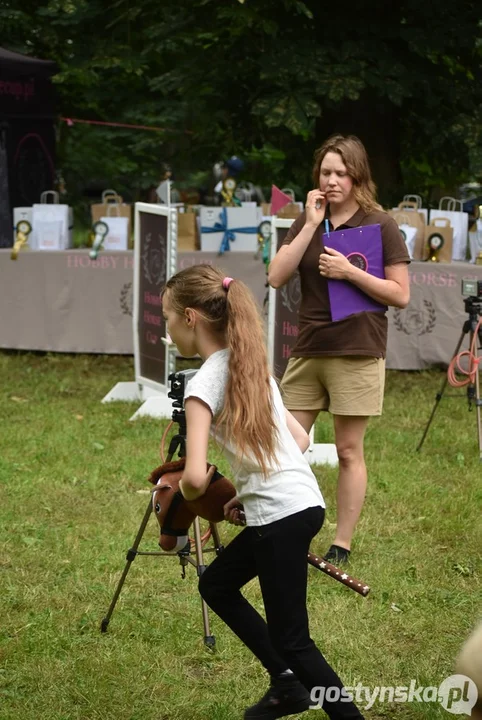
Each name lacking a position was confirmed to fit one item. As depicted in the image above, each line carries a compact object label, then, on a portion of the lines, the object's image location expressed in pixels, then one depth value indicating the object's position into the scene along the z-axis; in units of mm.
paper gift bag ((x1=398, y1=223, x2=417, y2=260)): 9570
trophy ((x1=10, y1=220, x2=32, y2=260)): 10523
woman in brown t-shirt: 4805
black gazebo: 11211
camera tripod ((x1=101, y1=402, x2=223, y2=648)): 4129
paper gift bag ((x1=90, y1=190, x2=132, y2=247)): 10398
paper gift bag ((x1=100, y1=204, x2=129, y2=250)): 10406
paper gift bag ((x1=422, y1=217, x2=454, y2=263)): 9625
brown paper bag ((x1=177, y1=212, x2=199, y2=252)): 10234
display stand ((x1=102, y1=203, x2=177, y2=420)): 7957
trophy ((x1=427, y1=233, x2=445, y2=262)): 9617
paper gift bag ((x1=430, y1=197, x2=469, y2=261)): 9820
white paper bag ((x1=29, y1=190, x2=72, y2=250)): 10531
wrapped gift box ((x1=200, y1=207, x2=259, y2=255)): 10102
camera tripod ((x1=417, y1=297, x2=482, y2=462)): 6621
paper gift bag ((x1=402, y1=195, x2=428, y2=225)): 9766
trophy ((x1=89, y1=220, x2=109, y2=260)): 10320
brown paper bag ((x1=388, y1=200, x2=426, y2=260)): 9594
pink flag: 6996
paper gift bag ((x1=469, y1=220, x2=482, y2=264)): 9632
